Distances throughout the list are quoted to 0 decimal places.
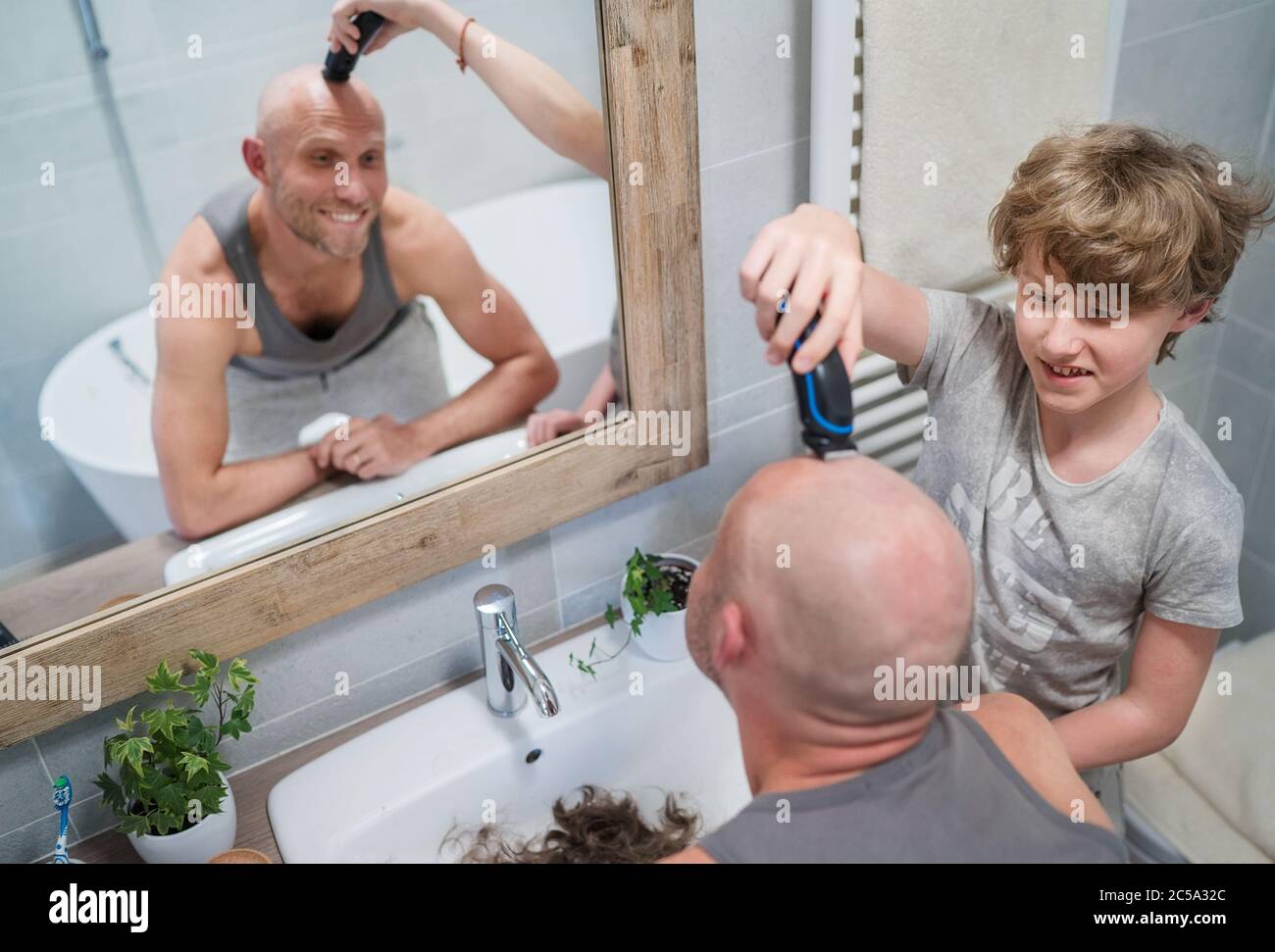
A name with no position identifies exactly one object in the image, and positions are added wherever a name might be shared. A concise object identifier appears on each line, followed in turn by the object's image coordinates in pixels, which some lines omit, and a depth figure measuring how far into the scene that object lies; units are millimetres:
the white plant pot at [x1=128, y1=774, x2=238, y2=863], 1093
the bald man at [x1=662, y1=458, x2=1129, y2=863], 745
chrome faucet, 1145
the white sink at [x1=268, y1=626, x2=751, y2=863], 1204
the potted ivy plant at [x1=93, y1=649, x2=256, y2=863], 1068
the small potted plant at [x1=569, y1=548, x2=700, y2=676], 1335
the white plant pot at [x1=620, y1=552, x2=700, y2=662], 1340
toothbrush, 1085
